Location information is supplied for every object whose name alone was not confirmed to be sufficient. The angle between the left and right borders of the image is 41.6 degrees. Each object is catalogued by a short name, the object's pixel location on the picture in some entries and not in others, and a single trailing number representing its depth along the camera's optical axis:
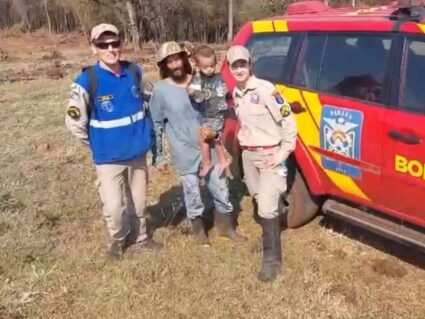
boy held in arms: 4.08
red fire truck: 3.51
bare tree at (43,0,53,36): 46.50
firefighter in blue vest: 3.80
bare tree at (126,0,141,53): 30.95
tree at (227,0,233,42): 35.29
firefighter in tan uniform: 3.70
